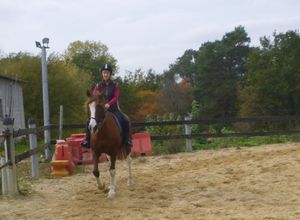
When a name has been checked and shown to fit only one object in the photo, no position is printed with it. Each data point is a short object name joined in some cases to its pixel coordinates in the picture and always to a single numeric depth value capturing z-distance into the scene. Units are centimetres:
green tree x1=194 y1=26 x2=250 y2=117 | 5375
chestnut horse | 808
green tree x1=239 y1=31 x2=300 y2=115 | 4438
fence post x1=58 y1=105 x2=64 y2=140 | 1423
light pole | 1464
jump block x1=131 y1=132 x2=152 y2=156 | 1464
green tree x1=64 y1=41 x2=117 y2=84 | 6296
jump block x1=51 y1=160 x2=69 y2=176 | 1119
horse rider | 874
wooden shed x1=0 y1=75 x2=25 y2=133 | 2928
